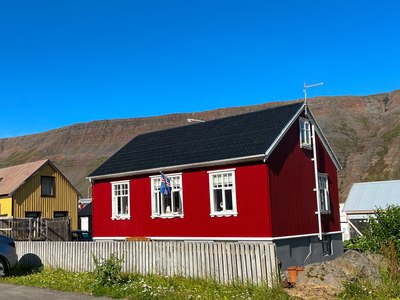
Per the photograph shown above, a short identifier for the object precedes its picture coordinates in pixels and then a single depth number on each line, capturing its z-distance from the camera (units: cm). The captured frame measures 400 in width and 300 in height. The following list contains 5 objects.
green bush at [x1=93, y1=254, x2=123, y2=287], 1375
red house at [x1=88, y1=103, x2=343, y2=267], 2012
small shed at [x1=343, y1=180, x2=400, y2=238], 3216
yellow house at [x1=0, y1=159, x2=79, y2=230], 3700
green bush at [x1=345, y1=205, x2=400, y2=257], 1886
